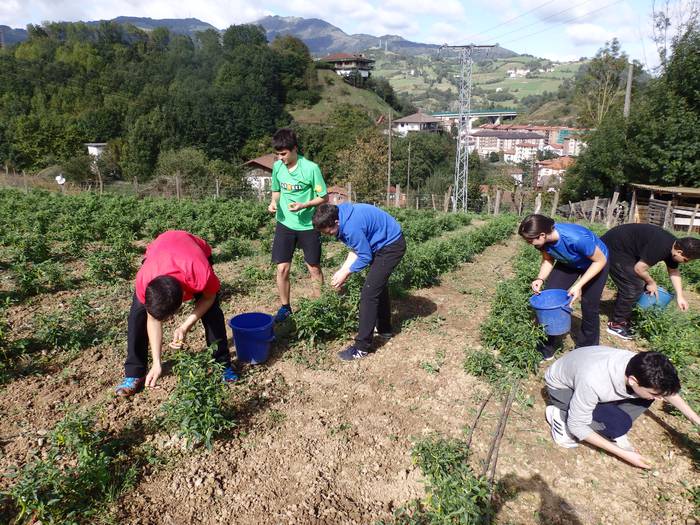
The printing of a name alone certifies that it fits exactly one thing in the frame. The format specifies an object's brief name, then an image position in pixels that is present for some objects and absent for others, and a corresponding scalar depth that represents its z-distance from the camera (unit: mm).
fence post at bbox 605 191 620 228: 15680
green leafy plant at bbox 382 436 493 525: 2227
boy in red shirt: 2516
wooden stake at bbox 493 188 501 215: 18580
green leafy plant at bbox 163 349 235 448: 2723
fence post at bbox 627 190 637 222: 19658
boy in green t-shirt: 4336
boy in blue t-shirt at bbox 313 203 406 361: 3424
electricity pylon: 24078
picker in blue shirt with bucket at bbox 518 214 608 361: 3514
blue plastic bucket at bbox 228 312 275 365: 3625
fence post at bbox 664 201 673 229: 15916
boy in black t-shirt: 4083
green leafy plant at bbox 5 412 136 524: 2186
